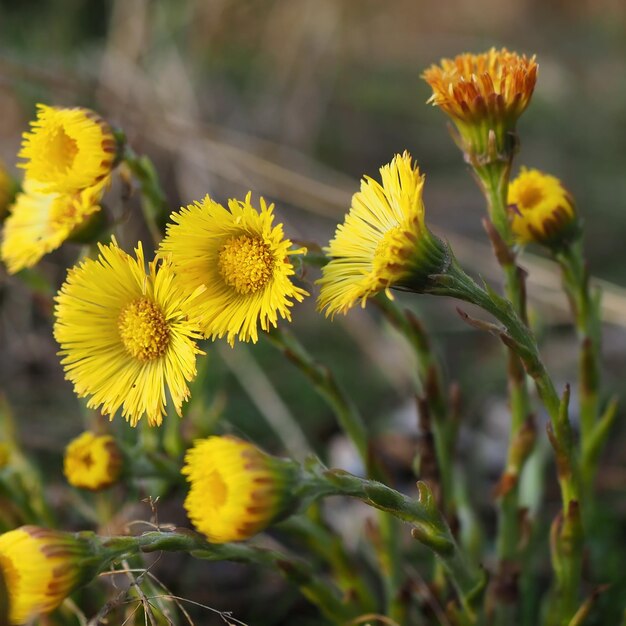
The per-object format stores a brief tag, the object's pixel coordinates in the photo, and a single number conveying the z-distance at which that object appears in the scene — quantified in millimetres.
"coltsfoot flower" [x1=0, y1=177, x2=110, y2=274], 574
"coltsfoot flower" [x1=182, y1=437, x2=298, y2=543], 542
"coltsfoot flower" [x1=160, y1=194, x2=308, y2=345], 547
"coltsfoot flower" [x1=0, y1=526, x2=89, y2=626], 539
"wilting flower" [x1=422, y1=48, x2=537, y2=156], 563
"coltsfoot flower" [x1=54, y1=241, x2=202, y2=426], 553
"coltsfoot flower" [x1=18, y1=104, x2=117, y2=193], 571
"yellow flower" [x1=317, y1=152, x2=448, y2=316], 545
